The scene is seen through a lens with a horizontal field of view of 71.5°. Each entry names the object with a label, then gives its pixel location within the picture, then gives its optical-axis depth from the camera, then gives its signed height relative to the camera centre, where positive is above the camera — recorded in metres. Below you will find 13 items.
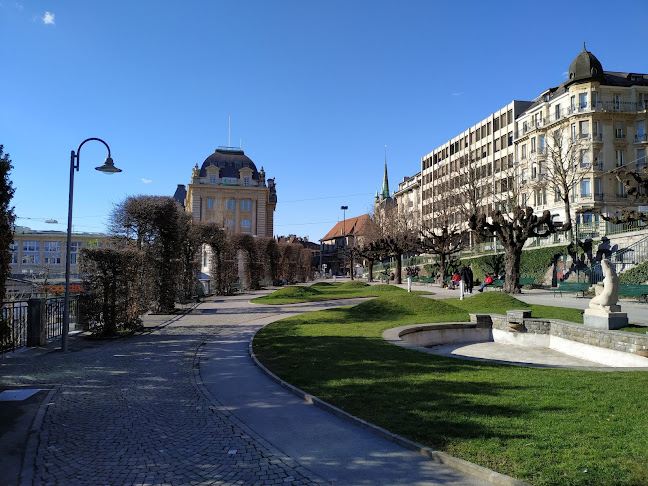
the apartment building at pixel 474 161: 53.08 +16.81
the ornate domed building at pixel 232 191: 85.31 +14.58
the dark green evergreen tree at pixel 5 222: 9.12 +0.97
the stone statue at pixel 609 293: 12.12 -0.68
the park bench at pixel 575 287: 24.28 -1.03
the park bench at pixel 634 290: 19.69 -0.98
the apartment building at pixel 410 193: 90.80 +16.07
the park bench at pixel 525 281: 32.54 -0.96
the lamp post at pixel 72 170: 12.01 +2.67
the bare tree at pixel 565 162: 40.99 +11.43
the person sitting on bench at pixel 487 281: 32.37 -0.97
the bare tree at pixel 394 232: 45.21 +4.46
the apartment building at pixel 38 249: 90.75 +3.71
